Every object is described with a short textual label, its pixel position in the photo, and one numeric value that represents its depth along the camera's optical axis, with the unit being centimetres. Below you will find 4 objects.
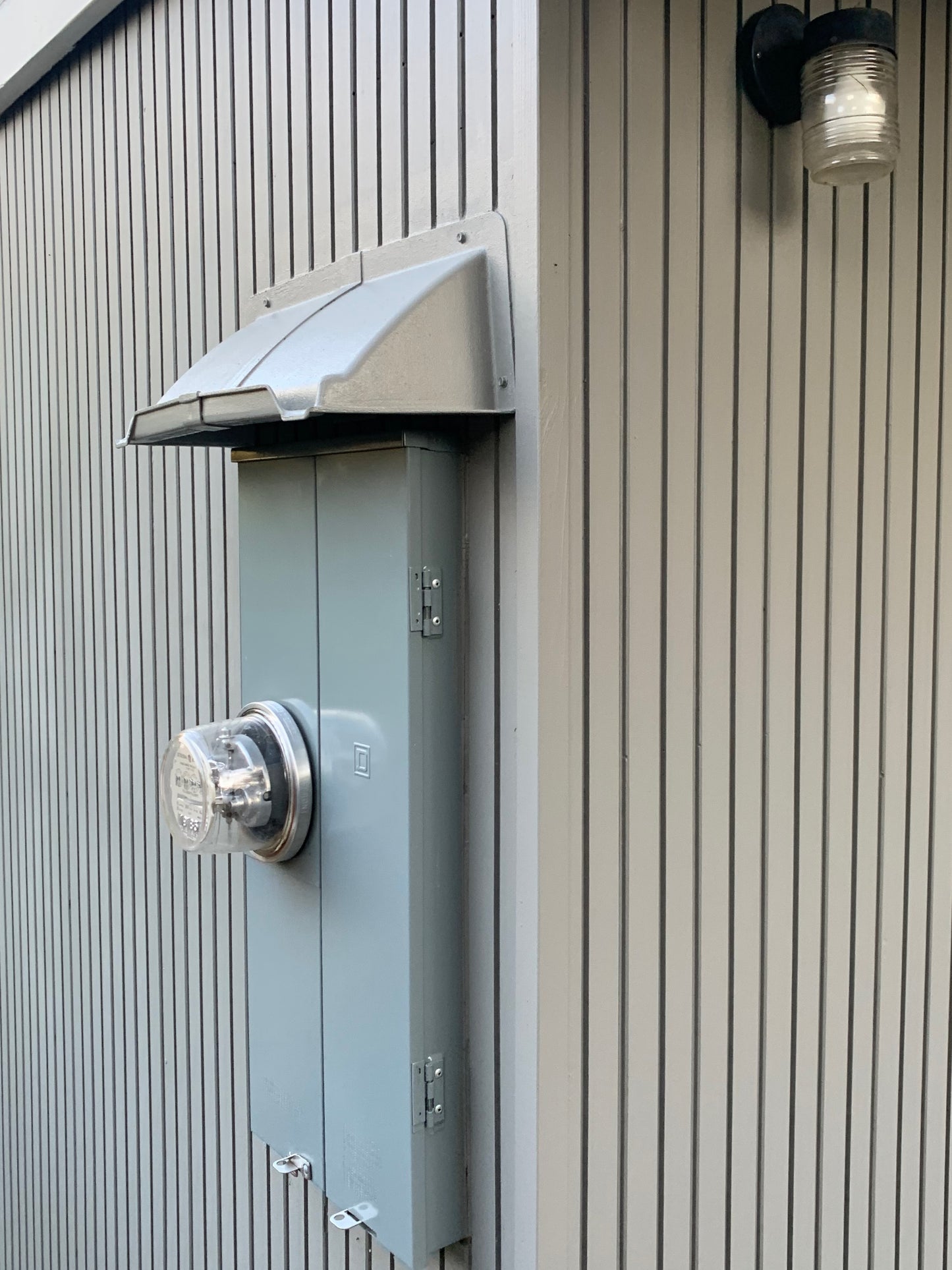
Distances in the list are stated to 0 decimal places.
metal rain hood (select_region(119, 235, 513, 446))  192
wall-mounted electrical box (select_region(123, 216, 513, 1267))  204
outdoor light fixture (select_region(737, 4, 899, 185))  214
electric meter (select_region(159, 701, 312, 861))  239
